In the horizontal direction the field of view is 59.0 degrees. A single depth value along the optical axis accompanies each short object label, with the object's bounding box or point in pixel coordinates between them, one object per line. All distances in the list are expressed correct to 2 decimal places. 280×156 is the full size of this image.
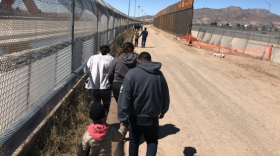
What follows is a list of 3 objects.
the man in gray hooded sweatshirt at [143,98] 3.19
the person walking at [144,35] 19.52
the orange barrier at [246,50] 17.44
